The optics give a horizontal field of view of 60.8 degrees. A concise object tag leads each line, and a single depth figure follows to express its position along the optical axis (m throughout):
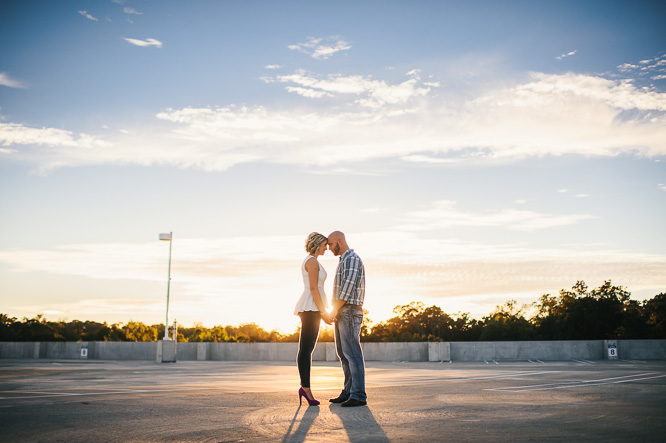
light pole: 29.45
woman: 6.00
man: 5.94
